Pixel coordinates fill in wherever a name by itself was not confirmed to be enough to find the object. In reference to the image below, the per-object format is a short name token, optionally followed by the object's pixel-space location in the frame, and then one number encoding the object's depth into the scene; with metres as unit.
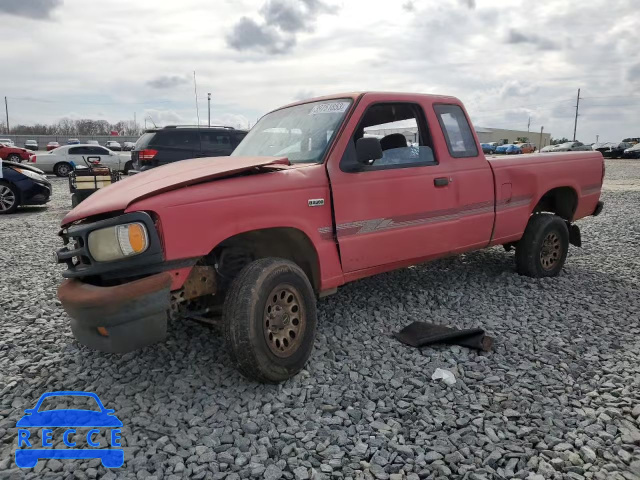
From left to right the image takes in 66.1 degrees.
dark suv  12.87
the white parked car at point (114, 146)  49.56
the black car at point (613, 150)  39.62
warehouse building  67.69
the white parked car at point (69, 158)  23.36
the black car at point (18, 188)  11.59
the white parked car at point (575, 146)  39.12
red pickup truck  2.87
